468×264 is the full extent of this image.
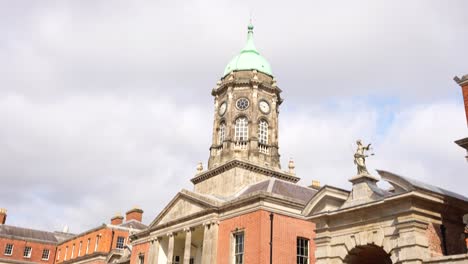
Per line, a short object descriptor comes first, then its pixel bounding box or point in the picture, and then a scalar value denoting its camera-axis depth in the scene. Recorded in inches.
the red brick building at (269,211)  669.9
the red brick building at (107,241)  1923.0
